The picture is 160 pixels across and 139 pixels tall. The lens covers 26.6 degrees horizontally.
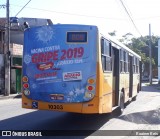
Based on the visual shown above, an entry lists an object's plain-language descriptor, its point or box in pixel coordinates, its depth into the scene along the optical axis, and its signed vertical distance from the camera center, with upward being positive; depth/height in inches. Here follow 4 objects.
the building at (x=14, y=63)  1132.6 +35.1
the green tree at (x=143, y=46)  2994.6 +241.4
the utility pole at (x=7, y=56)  1017.7 +51.6
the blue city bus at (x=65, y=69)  368.5 +4.5
